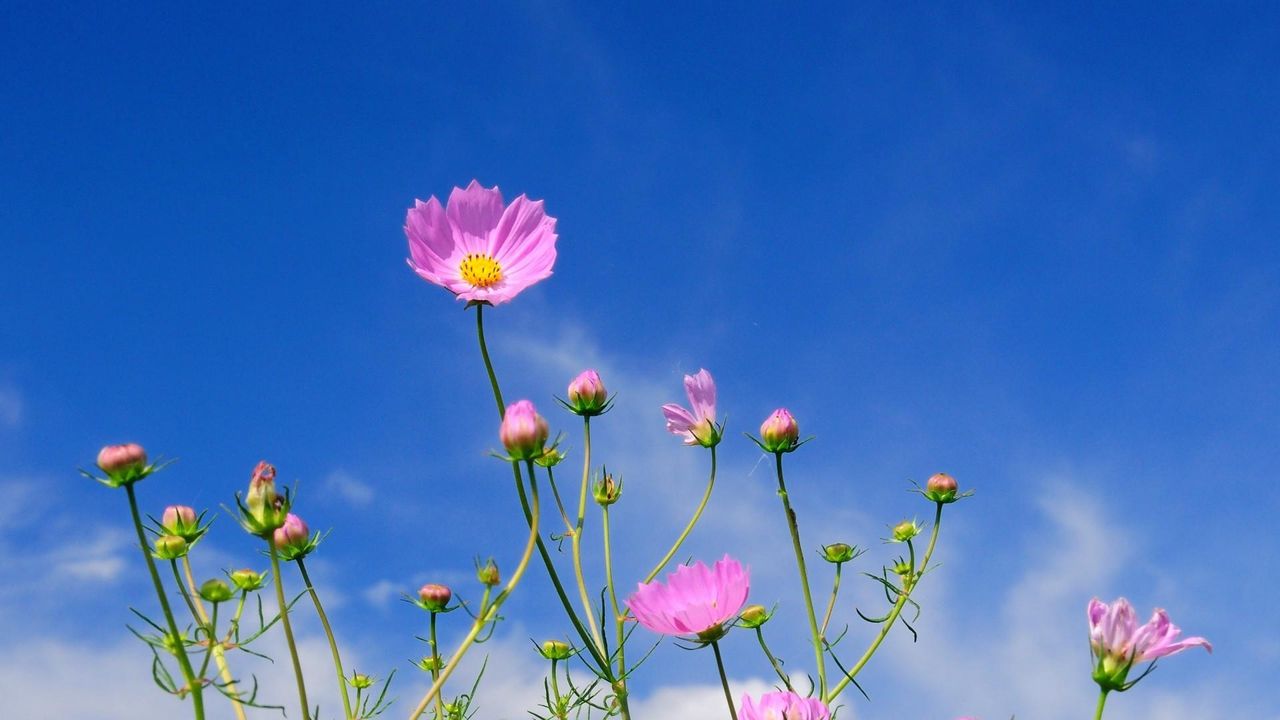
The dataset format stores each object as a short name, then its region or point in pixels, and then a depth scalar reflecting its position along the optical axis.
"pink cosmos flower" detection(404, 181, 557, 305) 1.45
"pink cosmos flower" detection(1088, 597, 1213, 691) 1.33
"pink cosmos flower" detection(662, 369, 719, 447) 1.58
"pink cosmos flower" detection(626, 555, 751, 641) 1.41
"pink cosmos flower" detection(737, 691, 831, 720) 1.34
